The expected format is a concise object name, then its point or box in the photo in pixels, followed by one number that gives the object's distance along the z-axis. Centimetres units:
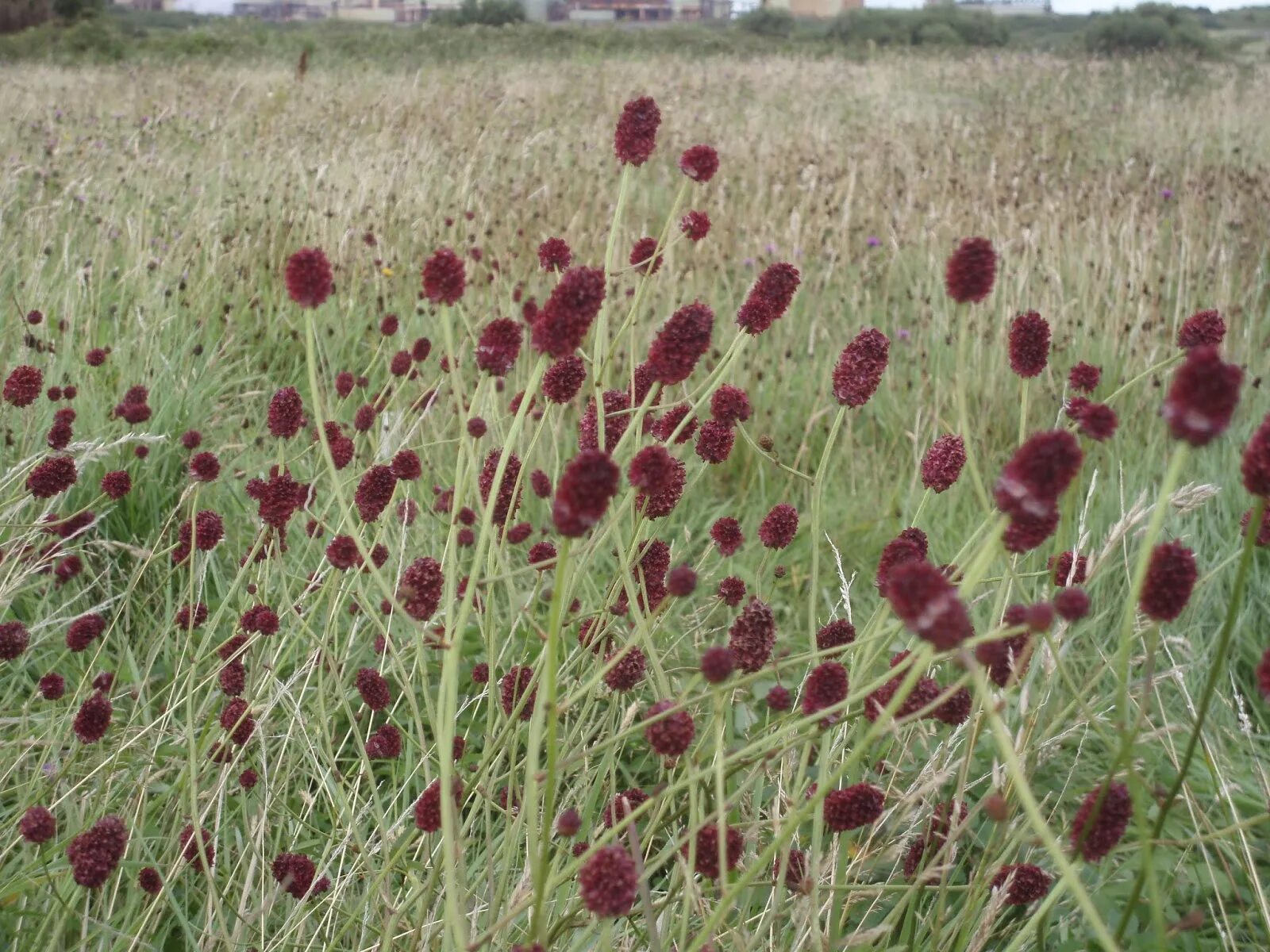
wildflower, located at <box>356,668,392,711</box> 60
